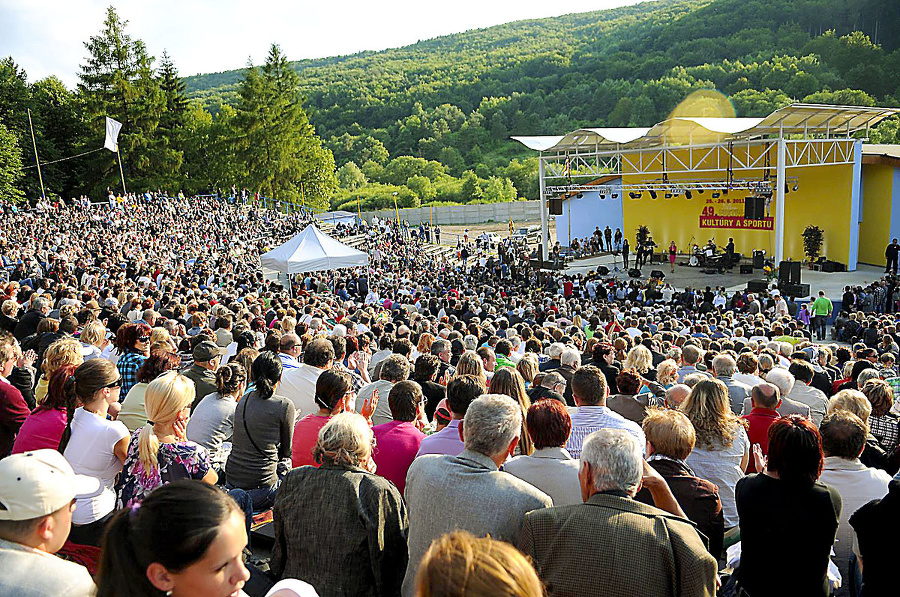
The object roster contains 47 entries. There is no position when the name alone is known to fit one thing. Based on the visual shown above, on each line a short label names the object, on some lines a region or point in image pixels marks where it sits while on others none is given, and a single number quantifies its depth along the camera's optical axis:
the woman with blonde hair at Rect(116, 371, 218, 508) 2.73
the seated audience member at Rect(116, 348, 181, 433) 3.87
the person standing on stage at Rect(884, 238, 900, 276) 18.72
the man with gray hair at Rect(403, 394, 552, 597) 2.27
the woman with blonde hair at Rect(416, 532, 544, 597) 1.28
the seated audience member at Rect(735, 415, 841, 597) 2.53
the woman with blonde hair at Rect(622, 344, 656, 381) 6.17
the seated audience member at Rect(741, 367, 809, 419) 5.06
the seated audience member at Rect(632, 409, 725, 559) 2.81
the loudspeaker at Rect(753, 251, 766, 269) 20.45
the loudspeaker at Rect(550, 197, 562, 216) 25.17
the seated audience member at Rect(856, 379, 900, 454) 4.18
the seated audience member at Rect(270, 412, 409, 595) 2.38
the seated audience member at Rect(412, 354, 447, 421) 4.67
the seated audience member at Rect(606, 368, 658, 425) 4.48
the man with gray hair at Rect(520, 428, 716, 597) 2.01
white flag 28.81
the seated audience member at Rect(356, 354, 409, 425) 4.43
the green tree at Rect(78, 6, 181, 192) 40.03
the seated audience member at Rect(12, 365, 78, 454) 3.25
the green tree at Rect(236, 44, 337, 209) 43.66
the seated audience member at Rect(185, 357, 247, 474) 3.86
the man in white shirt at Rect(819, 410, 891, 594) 2.95
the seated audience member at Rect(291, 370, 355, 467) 3.40
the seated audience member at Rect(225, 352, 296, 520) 3.55
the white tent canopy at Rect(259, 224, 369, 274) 14.97
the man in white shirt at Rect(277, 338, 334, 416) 4.71
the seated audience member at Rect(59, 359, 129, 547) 2.84
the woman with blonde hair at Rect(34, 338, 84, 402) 4.00
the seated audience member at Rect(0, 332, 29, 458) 3.62
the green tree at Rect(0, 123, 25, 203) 31.09
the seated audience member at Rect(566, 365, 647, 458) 3.53
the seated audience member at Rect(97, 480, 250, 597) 1.53
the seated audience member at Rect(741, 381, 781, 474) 4.02
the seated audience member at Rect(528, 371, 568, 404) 4.20
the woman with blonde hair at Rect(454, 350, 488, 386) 4.77
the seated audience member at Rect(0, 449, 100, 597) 1.64
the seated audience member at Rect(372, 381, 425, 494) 3.21
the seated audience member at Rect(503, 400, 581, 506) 2.64
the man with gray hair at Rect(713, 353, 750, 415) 5.08
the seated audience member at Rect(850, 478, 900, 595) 2.42
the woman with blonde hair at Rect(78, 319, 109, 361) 5.92
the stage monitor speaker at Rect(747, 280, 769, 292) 17.81
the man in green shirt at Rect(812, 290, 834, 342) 13.99
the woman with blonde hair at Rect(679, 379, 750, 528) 3.37
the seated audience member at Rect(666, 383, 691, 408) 4.37
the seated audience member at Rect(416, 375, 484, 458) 3.08
